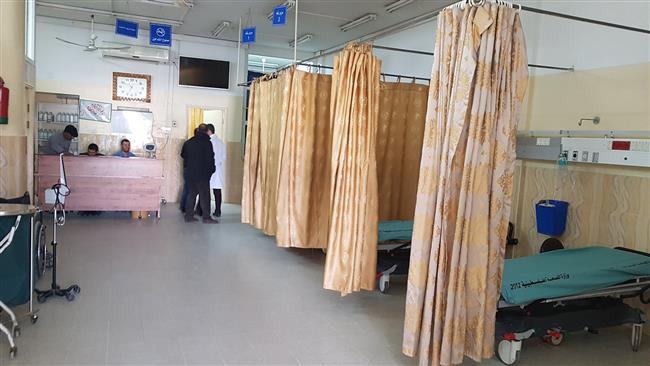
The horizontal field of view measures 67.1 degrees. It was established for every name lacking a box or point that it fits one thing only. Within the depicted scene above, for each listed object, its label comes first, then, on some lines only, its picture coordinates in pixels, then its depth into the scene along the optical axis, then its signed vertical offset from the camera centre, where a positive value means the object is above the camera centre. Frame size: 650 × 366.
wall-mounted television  10.05 +1.24
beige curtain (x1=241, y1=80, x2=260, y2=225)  6.99 -0.36
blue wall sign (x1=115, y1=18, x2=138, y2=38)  8.16 +1.66
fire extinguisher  4.39 +0.14
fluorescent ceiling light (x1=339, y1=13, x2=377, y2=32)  7.82 +2.01
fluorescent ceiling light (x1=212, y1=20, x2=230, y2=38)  8.72 +1.96
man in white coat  9.20 -0.68
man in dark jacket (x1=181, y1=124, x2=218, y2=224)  8.09 -0.61
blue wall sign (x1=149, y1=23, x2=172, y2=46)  8.50 +1.67
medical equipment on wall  4.22 +0.10
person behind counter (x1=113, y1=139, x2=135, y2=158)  9.04 -0.39
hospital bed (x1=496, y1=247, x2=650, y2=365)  3.58 -1.05
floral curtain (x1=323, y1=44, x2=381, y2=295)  4.30 -0.37
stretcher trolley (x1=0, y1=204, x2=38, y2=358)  3.46 -1.05
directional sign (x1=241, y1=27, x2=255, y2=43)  7.79 +1.61
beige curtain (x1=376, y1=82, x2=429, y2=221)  6.14 +0.00
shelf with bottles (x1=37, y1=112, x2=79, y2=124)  9.14 +0.11
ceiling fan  9.18 +1.53
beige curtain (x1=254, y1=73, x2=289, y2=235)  6.29 -0.18
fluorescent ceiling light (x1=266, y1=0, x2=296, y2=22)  7.01 +1.95
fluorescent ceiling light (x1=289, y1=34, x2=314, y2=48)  9.47 +1.99
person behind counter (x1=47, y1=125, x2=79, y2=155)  8.51 -0.30
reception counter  7.56 -0.87
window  5.60 +1.07
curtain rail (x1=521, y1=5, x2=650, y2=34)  2.94 +0.96
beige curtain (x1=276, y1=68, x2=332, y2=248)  5.62 -0.28
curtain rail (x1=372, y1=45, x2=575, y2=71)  5.03 +0.91
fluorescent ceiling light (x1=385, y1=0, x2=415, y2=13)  6.95 +2.03
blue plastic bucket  4.98 -0.62
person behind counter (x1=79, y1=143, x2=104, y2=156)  8.61 -0.43
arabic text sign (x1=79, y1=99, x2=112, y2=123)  9.41 +0.29
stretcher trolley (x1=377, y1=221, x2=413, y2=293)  4.97 -1.11
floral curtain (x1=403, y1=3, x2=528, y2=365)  2.91 -0.23
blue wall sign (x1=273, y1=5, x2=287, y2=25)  6.88 +1.73
